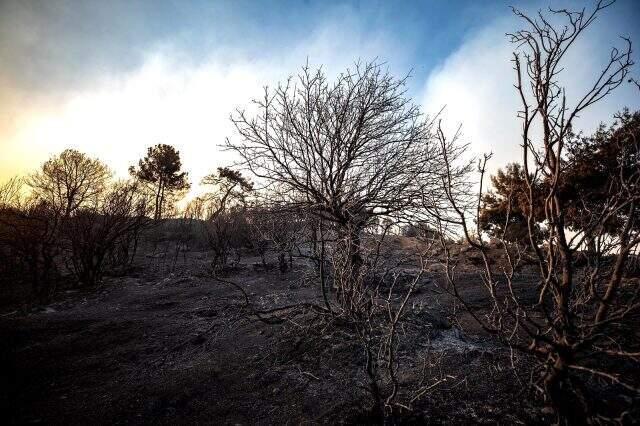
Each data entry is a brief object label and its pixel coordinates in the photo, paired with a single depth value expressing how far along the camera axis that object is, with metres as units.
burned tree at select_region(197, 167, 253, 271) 14.64
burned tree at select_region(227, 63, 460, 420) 5.53
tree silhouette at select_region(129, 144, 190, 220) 27.55
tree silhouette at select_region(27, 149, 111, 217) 20.09
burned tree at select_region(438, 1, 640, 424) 1.98
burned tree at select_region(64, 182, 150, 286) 10.80
